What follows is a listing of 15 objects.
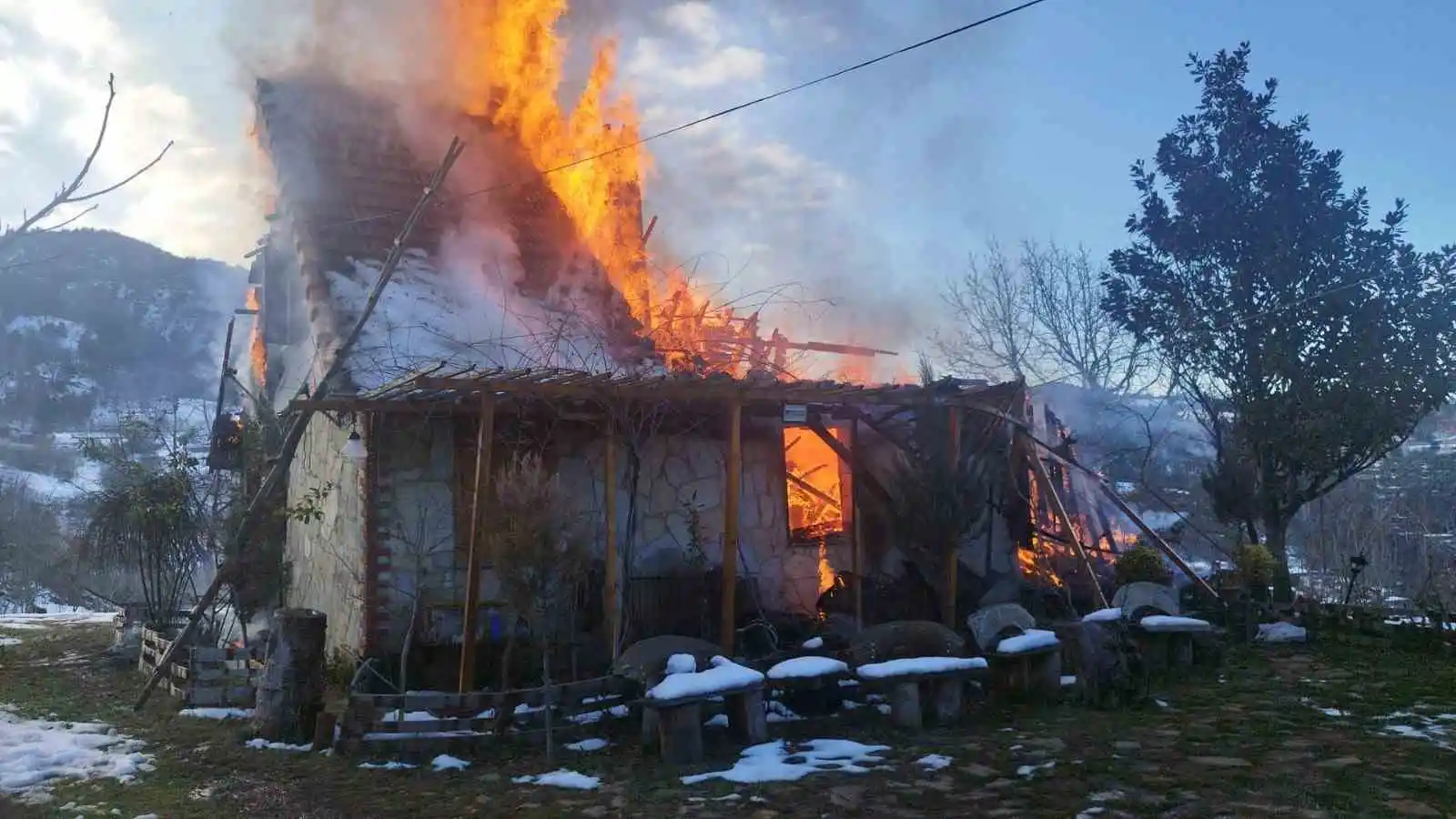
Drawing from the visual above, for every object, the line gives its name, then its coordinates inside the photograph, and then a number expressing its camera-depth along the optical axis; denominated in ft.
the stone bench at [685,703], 23.66
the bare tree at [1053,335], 89.76
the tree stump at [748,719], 25.44
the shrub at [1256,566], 43.62
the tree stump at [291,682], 26.50
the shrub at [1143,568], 39.70
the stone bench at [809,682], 26.05
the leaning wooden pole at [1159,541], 39.78
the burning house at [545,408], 32.55
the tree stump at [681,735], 23.80
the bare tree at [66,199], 10.21
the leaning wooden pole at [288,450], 30.94
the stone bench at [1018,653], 28.71
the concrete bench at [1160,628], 32.99
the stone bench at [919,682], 26.08
